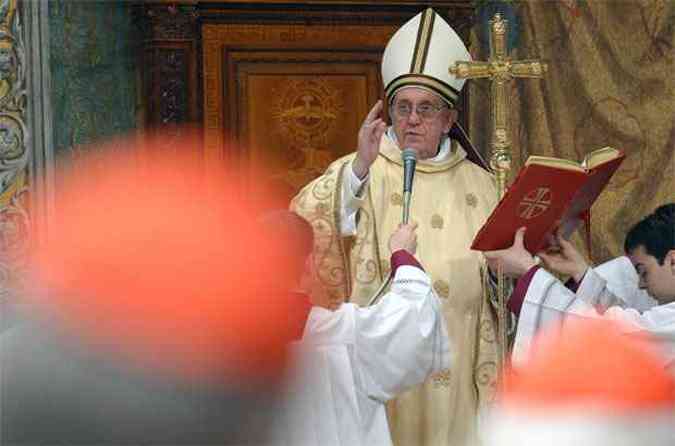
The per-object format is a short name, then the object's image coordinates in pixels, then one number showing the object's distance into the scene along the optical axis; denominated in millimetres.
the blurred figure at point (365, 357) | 8797
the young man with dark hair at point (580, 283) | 9875
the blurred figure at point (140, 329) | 4641
